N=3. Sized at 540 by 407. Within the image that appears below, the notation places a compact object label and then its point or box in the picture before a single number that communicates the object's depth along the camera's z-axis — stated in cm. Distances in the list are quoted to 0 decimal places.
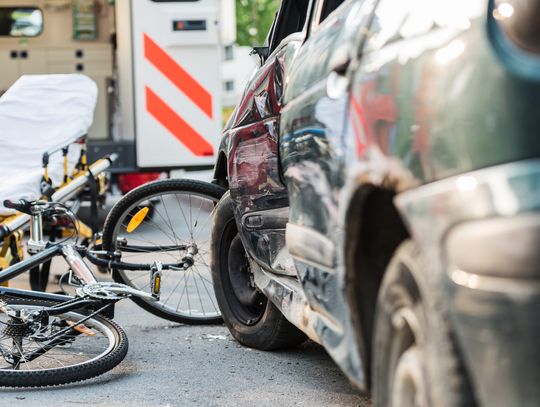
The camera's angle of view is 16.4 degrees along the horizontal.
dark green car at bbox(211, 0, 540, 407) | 321
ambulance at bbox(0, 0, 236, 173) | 1519
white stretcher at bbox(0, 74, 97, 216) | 1060
